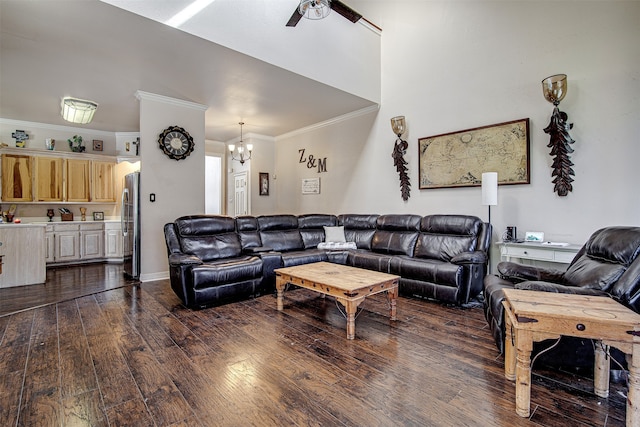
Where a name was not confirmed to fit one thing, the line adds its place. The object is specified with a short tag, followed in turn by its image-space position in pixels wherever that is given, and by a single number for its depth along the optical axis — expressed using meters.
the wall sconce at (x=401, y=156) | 5.03
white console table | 3.20
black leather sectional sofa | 3.47
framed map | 3.85
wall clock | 4.81
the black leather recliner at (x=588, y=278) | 1.92
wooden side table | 1.46
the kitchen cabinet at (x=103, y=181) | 6.56
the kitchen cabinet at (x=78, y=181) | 6.27
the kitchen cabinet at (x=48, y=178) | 5.95
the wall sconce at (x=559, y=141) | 3.39
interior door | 7.51
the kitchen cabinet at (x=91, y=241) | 6.27
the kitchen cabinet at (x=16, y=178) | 5.65
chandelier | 7.24
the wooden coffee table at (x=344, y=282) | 2.64
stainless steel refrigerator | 4.66
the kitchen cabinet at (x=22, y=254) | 4.34
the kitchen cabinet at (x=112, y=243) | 6.50
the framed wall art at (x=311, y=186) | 6.72
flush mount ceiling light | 4.67
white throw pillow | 5.21
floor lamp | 3.68
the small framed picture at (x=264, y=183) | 7.52
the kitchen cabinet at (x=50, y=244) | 5.84
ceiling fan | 2.69
